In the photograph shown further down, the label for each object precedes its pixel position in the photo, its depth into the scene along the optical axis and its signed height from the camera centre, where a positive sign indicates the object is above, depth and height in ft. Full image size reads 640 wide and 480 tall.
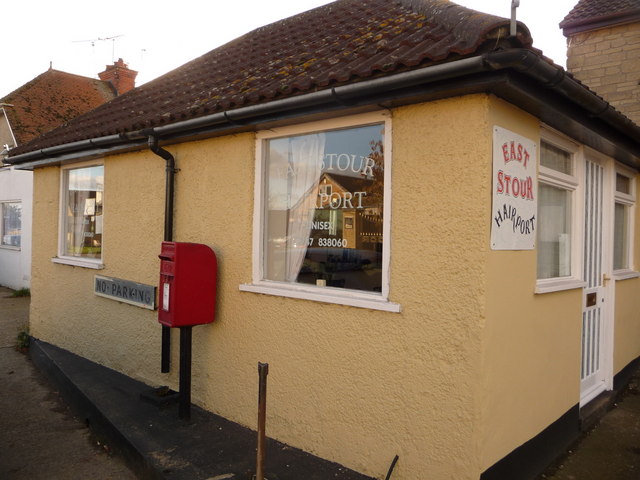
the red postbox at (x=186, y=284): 14.34 -1.34
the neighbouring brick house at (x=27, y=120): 45.50 +11.92
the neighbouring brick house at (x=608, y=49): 29.50 +12.43
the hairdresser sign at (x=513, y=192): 10.65 +1.25
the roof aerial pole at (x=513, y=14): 9.09 +4.29
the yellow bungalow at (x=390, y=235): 10.50 +0.22
